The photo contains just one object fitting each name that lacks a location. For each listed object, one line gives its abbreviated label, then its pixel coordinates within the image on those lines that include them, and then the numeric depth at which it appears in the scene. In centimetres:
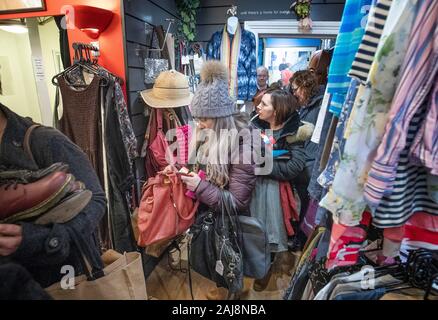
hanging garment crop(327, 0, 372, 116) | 69
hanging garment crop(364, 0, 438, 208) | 46
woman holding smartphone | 118
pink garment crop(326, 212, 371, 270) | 62
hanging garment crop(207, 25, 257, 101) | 262
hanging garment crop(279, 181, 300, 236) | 141
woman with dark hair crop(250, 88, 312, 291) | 134
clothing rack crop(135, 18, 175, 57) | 151
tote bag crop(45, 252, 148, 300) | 61
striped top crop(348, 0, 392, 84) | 53
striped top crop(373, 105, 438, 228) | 53
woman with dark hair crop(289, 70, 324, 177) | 165
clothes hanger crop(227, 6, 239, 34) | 253
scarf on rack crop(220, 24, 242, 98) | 261
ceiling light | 143
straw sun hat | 150
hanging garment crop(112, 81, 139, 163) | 131
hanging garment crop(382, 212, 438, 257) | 61
